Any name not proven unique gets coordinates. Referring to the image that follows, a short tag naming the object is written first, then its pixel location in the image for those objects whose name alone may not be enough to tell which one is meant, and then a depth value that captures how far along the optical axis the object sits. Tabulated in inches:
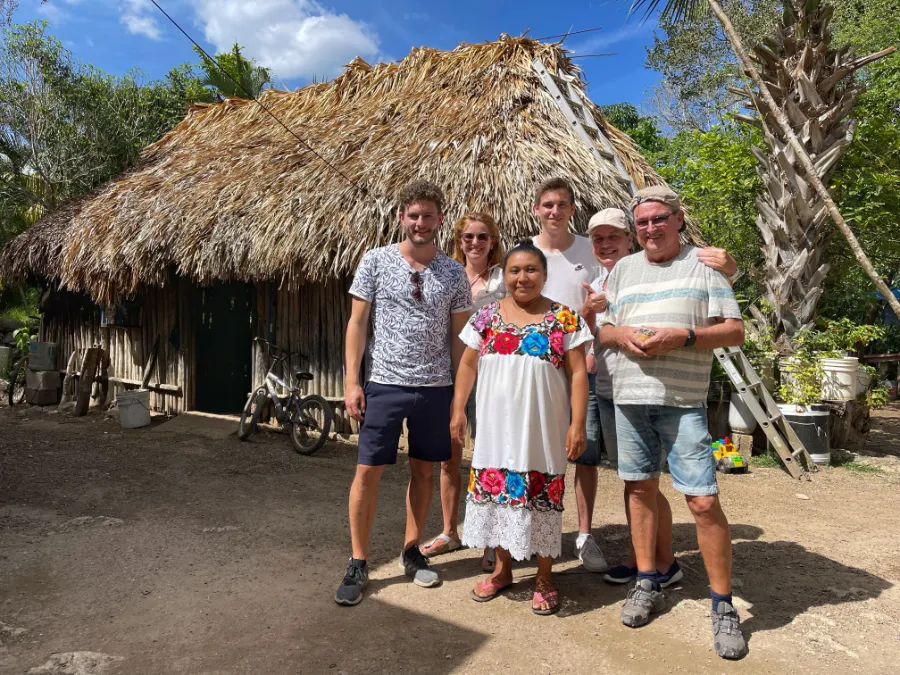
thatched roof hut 216.5
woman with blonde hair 121.3
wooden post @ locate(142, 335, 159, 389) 295.1
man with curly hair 105.2
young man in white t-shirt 112.3
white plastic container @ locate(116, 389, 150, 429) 271.4
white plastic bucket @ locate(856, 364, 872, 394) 236.5
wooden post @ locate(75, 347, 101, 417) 307.0
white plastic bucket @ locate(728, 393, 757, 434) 222.1
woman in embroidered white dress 95.8
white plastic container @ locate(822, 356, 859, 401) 222.5
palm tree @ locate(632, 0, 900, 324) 233.3
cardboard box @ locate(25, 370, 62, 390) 333.7
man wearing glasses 88.6
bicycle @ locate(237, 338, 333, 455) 229.0
